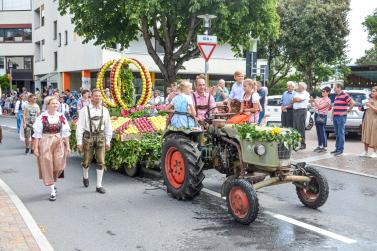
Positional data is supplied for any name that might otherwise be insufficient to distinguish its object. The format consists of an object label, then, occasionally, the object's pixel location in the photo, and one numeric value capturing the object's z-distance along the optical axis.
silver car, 17.39
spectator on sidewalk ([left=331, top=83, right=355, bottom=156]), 13.45
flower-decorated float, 9.66
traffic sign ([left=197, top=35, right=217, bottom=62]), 13.94
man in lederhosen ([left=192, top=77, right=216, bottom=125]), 9.22
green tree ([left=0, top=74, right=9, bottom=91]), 46.60
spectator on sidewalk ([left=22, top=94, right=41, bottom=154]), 14.31
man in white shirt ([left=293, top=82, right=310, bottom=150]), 13.94
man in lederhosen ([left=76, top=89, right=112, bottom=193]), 8.91
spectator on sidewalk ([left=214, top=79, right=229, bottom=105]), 13.67
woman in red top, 14.09
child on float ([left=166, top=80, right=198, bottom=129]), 8.52
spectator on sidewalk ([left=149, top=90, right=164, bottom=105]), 19.37
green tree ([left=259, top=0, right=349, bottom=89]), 35.94
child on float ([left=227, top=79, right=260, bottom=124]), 8.69
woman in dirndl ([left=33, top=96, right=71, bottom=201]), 8.21
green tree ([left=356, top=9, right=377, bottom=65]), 47.75
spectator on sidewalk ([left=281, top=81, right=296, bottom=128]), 14.44
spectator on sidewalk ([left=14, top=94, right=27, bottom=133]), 18.42
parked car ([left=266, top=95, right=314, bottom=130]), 21.83
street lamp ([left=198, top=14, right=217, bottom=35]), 15.07
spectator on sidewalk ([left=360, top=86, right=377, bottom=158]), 12.81
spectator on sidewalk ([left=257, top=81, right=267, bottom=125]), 14.67
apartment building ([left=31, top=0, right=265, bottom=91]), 36.22
